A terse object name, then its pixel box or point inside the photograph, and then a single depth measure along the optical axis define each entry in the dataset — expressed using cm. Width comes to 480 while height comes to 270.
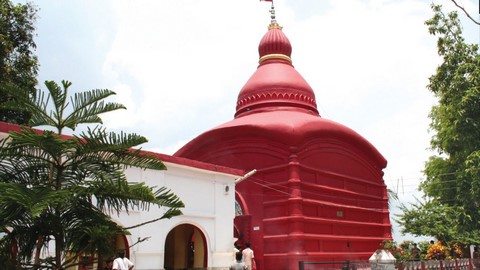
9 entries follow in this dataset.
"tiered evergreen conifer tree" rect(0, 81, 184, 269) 443
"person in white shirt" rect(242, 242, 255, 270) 1123
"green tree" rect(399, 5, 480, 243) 1684
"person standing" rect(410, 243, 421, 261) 1345
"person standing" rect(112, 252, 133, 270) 800
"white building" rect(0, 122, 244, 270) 962
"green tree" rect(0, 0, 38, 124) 1443
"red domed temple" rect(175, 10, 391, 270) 1341
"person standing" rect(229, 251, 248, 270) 835
